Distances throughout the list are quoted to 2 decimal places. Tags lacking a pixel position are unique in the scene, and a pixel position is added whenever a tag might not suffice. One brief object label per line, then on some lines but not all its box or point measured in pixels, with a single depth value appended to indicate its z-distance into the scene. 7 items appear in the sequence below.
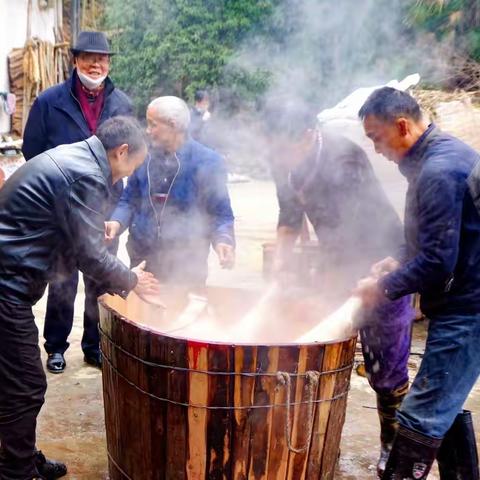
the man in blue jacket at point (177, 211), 4.37
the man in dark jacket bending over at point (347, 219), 3.42
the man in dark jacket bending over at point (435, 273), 2.57
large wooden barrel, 2.46
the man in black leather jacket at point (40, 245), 2.80
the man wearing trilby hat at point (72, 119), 4.49
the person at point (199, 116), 11.88
